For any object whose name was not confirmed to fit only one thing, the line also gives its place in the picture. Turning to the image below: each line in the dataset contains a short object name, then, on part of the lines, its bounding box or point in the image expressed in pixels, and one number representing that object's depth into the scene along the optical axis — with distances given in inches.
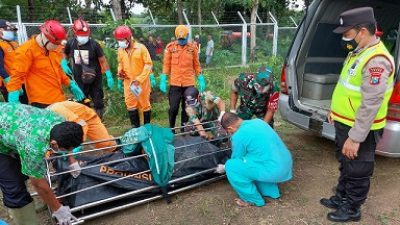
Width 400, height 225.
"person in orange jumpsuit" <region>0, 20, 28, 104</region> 165.0
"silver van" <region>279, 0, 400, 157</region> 132.8
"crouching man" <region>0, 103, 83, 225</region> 72.6
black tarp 98.2
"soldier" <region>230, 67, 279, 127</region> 127.2
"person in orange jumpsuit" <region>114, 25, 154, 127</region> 159.8
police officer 81.1
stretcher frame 93.7
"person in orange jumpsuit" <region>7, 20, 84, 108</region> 124.3
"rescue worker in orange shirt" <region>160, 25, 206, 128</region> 168.4
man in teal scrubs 102.3
